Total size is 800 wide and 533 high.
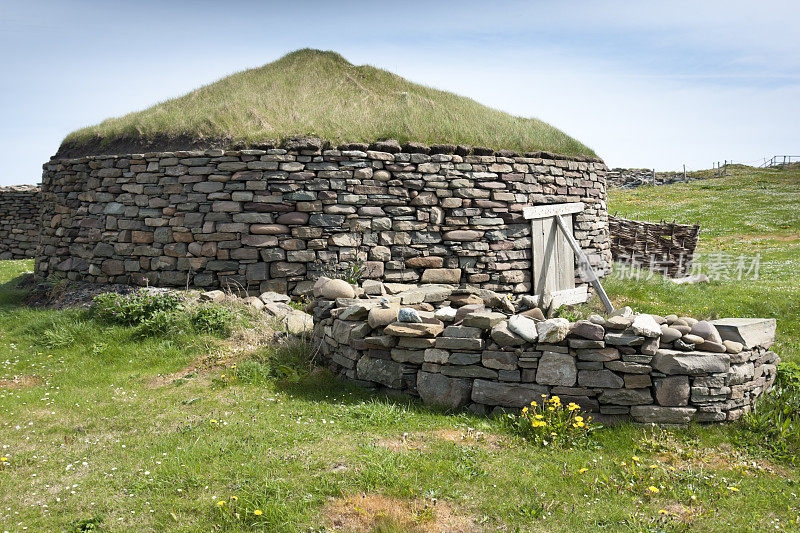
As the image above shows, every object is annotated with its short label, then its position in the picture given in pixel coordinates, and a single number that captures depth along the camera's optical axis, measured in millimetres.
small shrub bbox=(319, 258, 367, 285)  9703
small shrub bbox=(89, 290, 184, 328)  8328
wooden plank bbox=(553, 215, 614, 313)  10898
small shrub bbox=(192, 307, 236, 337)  7891
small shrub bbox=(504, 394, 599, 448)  4988
